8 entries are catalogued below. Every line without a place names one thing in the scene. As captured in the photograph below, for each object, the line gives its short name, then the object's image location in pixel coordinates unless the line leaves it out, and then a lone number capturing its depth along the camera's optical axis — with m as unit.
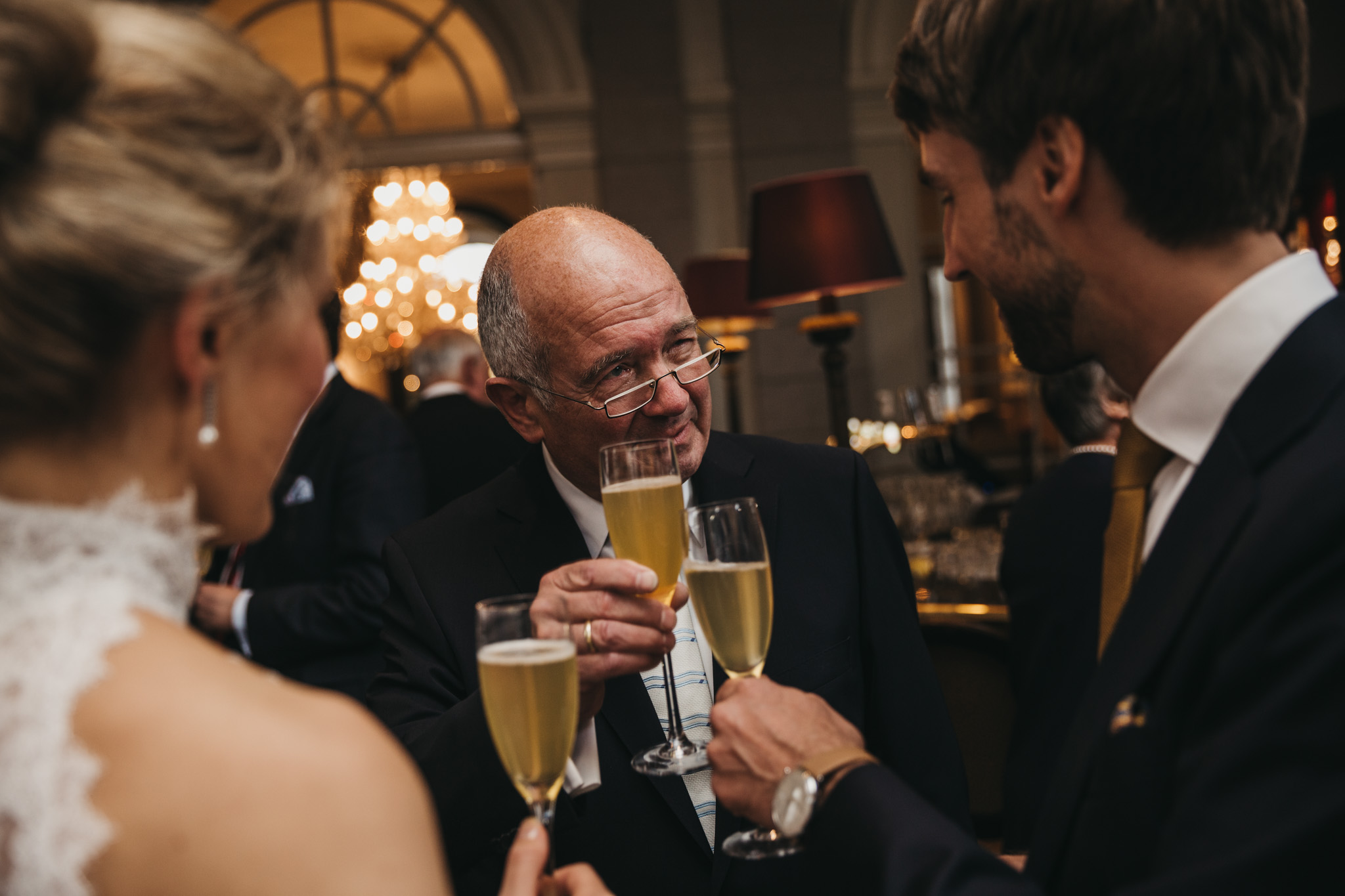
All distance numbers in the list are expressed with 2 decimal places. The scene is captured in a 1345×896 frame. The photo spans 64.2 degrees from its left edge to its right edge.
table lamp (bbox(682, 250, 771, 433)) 5.59
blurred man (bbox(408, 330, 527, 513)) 3.21
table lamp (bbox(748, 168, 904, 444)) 3.52
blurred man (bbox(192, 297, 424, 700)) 2.53
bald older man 1.51
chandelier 7.63
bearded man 0.83
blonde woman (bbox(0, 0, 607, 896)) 0.70
